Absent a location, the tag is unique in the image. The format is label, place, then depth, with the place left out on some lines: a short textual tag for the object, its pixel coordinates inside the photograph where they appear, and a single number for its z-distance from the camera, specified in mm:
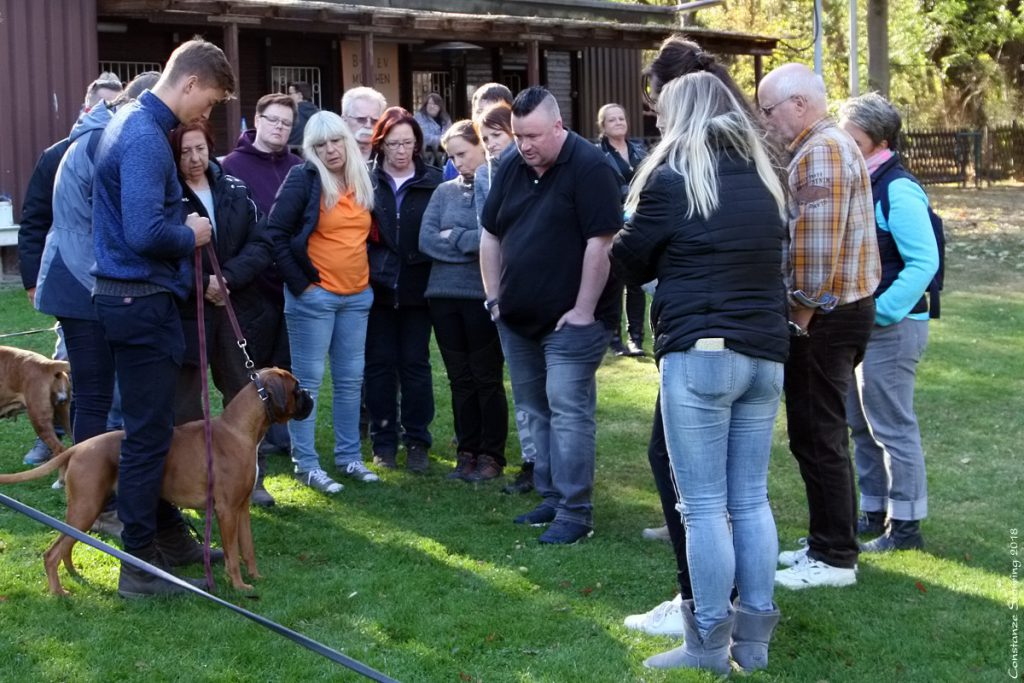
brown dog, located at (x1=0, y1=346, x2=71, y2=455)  6359
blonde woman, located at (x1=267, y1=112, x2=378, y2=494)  6246
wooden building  14078
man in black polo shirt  5242
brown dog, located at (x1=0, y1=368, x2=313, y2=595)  4668
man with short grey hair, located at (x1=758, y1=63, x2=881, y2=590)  4281
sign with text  18906
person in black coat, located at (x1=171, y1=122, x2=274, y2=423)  5410
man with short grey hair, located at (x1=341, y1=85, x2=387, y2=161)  7008
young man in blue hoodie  4242
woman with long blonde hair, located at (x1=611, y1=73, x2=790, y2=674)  3730
